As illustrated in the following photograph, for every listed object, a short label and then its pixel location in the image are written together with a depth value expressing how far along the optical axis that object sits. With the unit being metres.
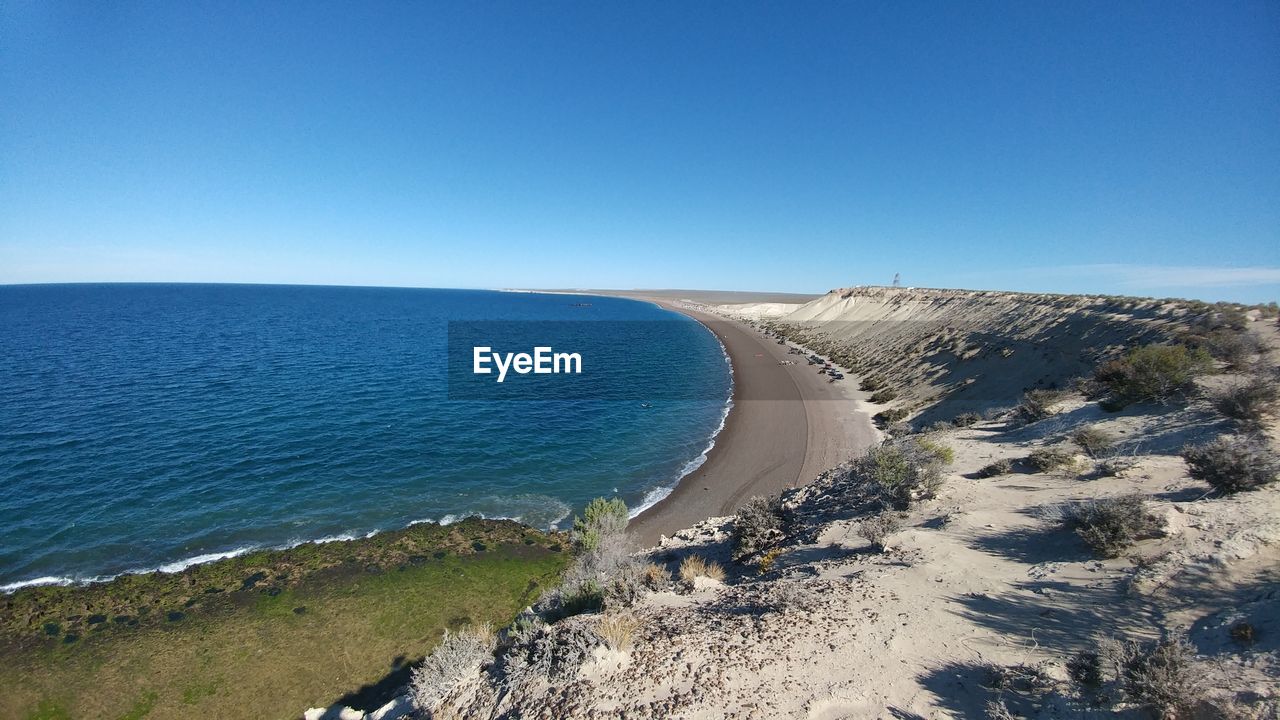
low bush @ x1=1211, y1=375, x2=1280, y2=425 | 11.86
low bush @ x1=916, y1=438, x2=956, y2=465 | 14.56
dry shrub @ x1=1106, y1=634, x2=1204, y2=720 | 4.88
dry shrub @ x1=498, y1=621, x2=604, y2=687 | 7.18
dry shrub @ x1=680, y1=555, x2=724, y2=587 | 11.05
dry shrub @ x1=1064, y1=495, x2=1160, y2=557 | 8.24
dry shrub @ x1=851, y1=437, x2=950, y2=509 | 12.73
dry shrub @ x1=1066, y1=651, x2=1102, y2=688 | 5.61
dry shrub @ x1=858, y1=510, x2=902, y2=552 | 10.35
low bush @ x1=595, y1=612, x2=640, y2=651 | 7.36
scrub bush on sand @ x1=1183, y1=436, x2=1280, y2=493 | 8.98
